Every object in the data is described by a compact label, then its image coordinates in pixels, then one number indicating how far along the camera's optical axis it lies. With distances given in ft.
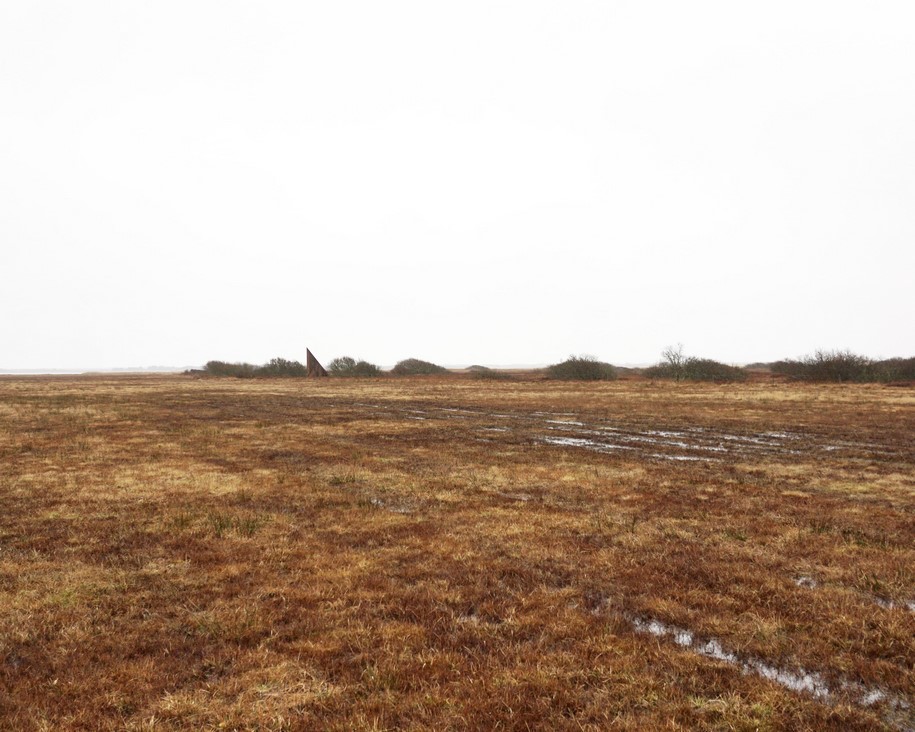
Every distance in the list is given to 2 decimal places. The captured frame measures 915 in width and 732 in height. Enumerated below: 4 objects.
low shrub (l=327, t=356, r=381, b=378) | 278.87
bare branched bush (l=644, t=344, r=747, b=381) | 199.93
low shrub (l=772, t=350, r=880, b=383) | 171.73
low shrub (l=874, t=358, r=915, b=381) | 170.83
